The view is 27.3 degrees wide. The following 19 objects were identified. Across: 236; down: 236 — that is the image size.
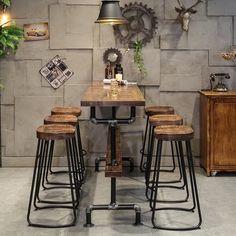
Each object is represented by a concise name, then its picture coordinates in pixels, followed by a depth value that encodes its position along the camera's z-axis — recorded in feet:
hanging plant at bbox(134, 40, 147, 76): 20.36
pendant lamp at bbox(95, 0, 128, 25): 17.52
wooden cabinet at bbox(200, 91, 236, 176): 19.01
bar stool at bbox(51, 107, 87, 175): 18.24
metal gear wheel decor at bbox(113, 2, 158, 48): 20.38
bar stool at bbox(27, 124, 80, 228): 13.79
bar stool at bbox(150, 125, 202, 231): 13.60
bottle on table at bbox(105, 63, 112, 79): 20.27
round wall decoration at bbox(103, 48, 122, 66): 20.48
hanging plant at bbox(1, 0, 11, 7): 18.43
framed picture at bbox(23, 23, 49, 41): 20.58
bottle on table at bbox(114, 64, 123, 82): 20.01
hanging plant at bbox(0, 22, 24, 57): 18.58
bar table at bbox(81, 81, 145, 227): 13.64
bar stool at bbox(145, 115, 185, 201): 16.10
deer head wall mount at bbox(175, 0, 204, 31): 20.02
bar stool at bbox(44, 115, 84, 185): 16.14
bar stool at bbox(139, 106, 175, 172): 18.39
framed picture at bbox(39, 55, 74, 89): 20.74
